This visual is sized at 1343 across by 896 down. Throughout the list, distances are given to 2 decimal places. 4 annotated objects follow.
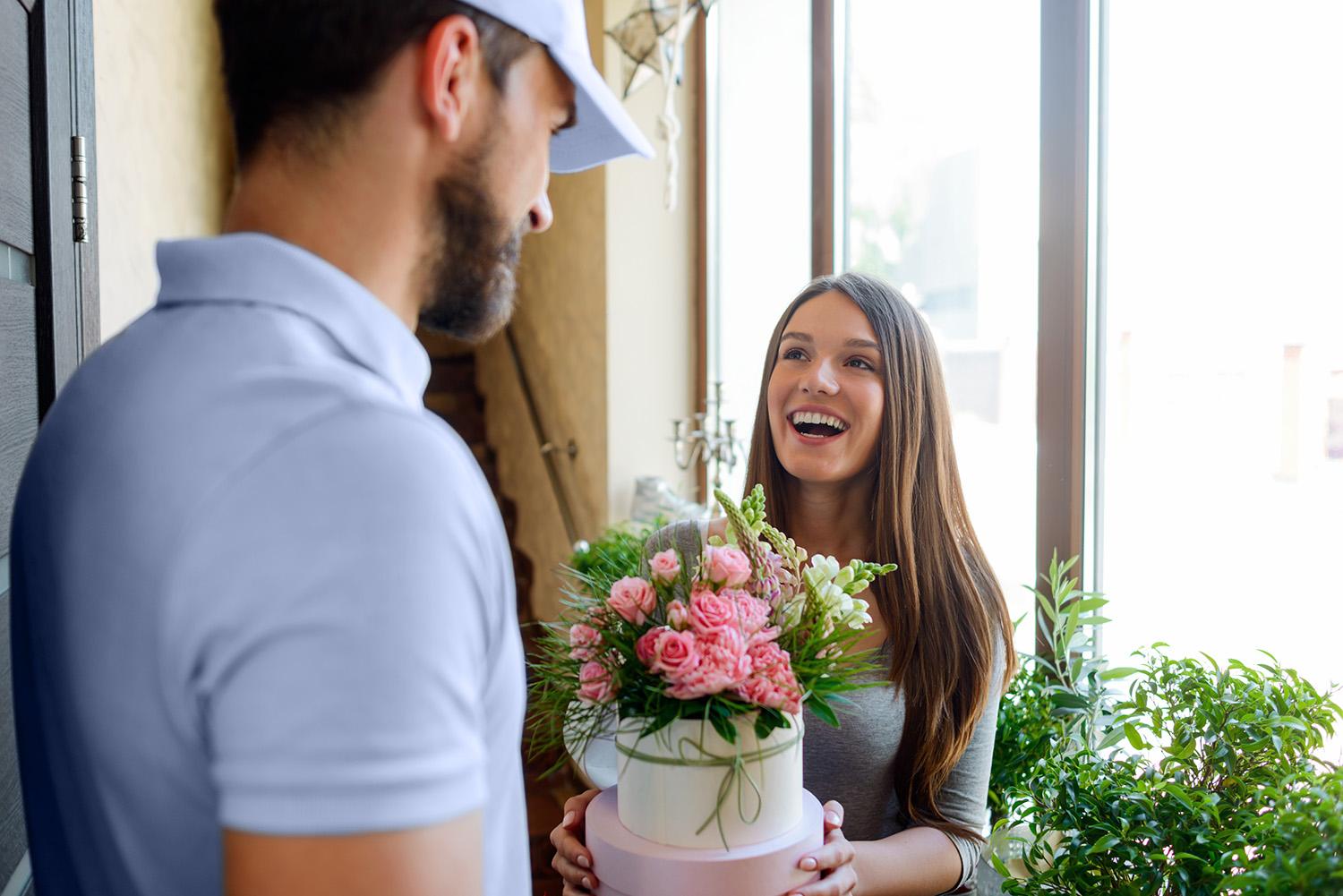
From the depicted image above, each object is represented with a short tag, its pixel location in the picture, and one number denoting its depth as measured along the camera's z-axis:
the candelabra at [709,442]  3.36
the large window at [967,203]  2.32
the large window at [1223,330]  1.70
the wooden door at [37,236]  1.08
